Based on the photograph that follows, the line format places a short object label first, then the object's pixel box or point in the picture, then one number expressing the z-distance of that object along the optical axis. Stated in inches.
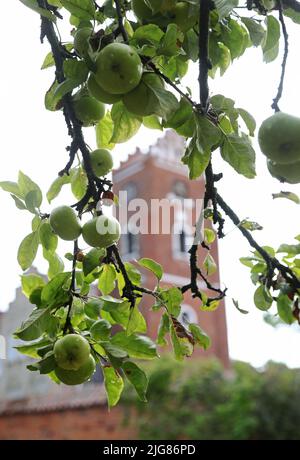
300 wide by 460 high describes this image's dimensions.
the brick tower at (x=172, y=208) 819.4
